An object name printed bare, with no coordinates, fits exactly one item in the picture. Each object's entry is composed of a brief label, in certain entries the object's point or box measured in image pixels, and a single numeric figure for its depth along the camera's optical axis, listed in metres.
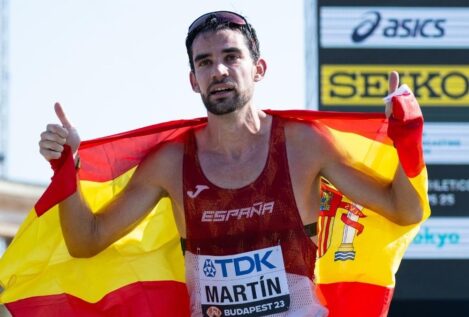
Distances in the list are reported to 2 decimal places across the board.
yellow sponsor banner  12.12
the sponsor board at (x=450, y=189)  12.27
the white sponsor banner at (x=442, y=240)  12.27
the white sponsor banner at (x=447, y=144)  12.26
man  5.62
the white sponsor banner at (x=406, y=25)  12.38
